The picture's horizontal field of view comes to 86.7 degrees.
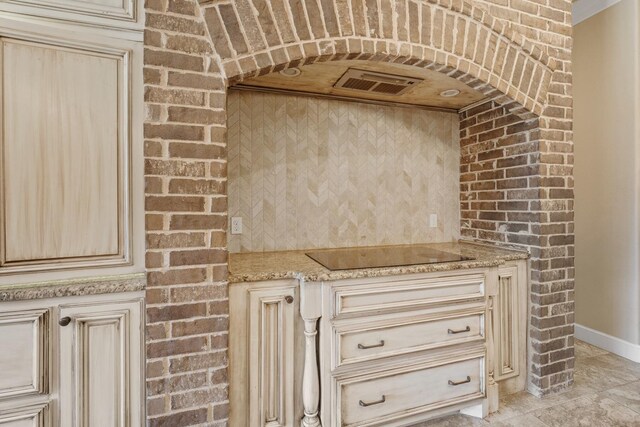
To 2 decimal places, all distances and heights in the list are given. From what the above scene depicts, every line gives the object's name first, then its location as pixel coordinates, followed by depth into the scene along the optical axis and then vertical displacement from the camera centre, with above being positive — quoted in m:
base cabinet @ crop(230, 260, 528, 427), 1.69 -0.74
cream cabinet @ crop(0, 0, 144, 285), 1.30 +0.29
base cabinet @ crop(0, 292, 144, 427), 1.33 -0.62
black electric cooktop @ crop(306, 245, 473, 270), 1.90 -0.29
